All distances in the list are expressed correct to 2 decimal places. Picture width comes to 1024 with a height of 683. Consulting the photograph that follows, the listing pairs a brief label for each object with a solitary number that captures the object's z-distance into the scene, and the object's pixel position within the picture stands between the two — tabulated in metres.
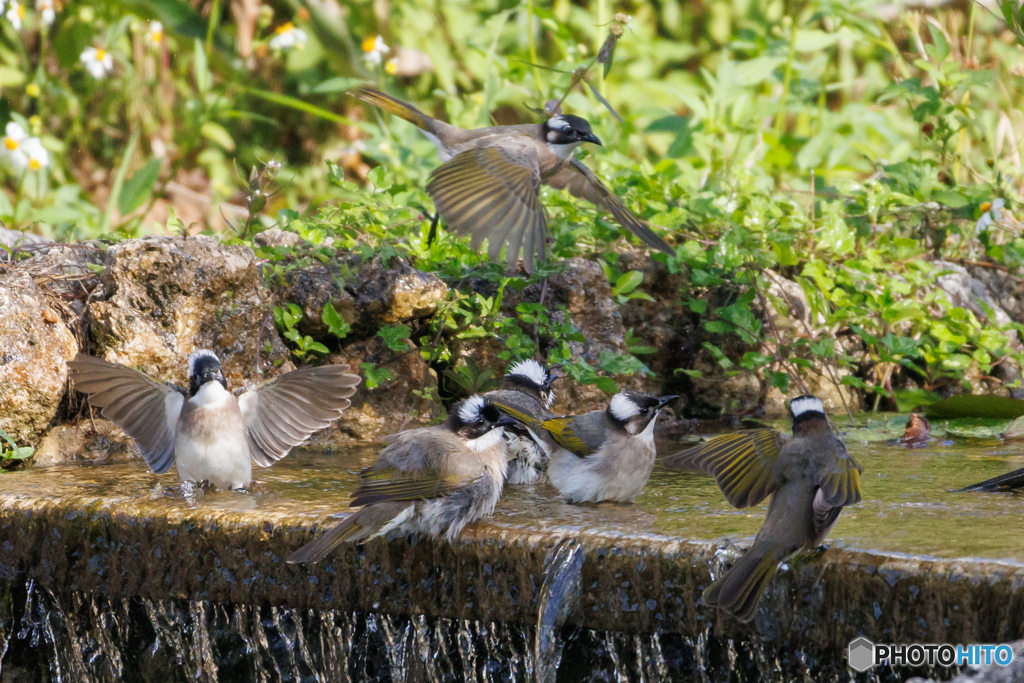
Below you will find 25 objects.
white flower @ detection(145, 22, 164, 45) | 17.22
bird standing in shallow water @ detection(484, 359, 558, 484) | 7.34
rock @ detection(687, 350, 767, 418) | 10.59
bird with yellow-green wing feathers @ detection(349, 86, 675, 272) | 7.93
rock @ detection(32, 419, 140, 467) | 8.37
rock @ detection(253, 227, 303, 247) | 10.54
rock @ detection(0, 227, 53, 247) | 9.95
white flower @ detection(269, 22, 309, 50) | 16.34
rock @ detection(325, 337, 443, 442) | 9.32
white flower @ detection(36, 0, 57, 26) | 15.37
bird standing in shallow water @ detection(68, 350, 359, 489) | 7.14
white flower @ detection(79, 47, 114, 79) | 15.87
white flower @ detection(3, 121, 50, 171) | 13.34
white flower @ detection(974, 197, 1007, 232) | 10.62
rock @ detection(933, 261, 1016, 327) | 11.58
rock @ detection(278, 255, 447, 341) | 9.22
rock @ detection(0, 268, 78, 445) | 7.98
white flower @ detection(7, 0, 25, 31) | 14.34
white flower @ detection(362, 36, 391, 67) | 14.53
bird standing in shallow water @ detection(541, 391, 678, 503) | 6.66
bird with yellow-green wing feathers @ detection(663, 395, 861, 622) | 4.82
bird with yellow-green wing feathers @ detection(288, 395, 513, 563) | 5.64
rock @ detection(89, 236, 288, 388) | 8.52
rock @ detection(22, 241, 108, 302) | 8.84
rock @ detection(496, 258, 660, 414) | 9.85
